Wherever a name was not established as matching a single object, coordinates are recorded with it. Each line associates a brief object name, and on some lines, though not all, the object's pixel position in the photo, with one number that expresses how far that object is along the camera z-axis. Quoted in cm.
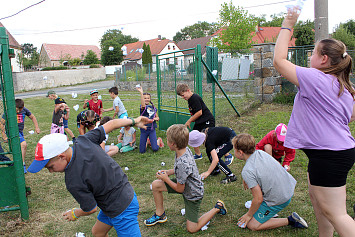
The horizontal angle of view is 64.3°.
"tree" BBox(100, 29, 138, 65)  5119
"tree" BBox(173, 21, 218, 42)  8850
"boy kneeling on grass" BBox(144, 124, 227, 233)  323
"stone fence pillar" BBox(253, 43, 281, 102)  1076
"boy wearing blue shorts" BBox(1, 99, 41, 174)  569
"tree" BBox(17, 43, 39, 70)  3766
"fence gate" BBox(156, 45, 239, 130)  739
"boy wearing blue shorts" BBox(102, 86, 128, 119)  753
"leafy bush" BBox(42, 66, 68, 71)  3818
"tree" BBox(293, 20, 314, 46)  2500
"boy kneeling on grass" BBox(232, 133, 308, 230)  316
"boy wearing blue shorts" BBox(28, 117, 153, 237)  214
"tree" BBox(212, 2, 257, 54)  2650
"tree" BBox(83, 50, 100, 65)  4762
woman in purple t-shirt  204
